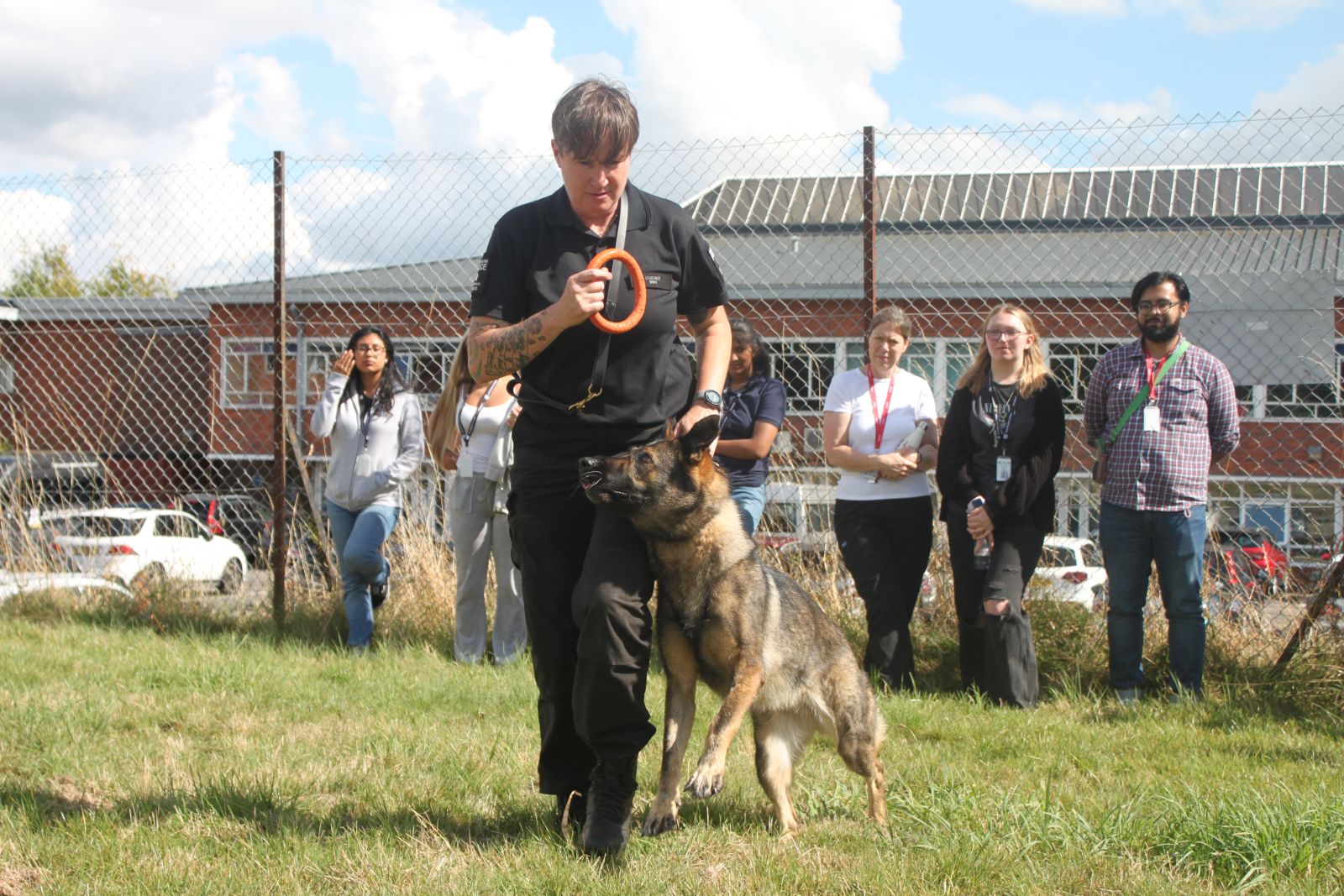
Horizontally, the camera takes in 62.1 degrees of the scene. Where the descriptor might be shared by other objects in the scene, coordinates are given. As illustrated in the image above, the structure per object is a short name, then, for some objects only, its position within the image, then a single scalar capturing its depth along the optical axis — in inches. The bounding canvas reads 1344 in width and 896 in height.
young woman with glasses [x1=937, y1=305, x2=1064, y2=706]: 222.7
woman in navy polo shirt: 245.1
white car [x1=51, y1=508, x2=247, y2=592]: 323.9
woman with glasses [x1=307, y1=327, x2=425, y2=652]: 272.8
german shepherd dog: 133.2
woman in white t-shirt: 233.9
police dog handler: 127.2
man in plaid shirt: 219.9
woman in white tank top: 258.1
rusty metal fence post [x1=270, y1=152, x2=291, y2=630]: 292.8
